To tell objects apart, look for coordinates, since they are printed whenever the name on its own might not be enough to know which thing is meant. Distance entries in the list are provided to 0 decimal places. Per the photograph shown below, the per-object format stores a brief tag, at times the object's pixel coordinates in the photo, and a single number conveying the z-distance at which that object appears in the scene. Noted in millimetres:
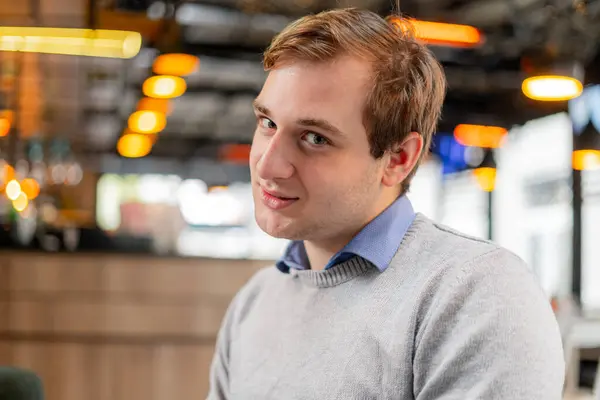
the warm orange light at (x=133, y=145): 10969
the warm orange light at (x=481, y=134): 10797
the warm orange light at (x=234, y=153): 11336
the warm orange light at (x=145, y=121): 10031
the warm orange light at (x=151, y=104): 9680
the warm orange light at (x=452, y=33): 6445
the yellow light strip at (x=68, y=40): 4621
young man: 1117
